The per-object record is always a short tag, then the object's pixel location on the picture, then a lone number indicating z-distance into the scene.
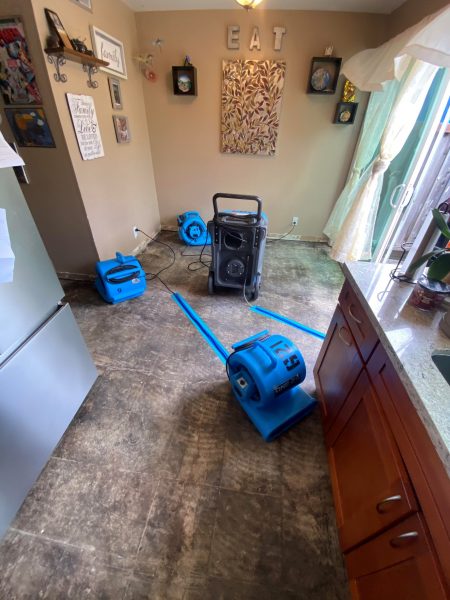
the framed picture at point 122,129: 2.47
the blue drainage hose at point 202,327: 1.88
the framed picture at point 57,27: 1.62
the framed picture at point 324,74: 2.54
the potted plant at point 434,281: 0.92
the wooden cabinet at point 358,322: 0.93
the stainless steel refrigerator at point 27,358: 0.96
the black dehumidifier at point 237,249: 2.06
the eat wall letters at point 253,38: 2.51
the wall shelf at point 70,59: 1.66
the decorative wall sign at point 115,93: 2.33
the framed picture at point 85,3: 1.84
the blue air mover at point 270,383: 1.28
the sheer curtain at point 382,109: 1.44
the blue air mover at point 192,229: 3.28
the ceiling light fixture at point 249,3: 1.49
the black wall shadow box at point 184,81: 2.72
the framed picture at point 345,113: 2.71
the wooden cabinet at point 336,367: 1.07
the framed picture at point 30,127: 1.83
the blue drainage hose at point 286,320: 2.05
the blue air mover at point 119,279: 2.21
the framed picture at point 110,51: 2.07
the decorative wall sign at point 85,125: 1.94
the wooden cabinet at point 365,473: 0.69
